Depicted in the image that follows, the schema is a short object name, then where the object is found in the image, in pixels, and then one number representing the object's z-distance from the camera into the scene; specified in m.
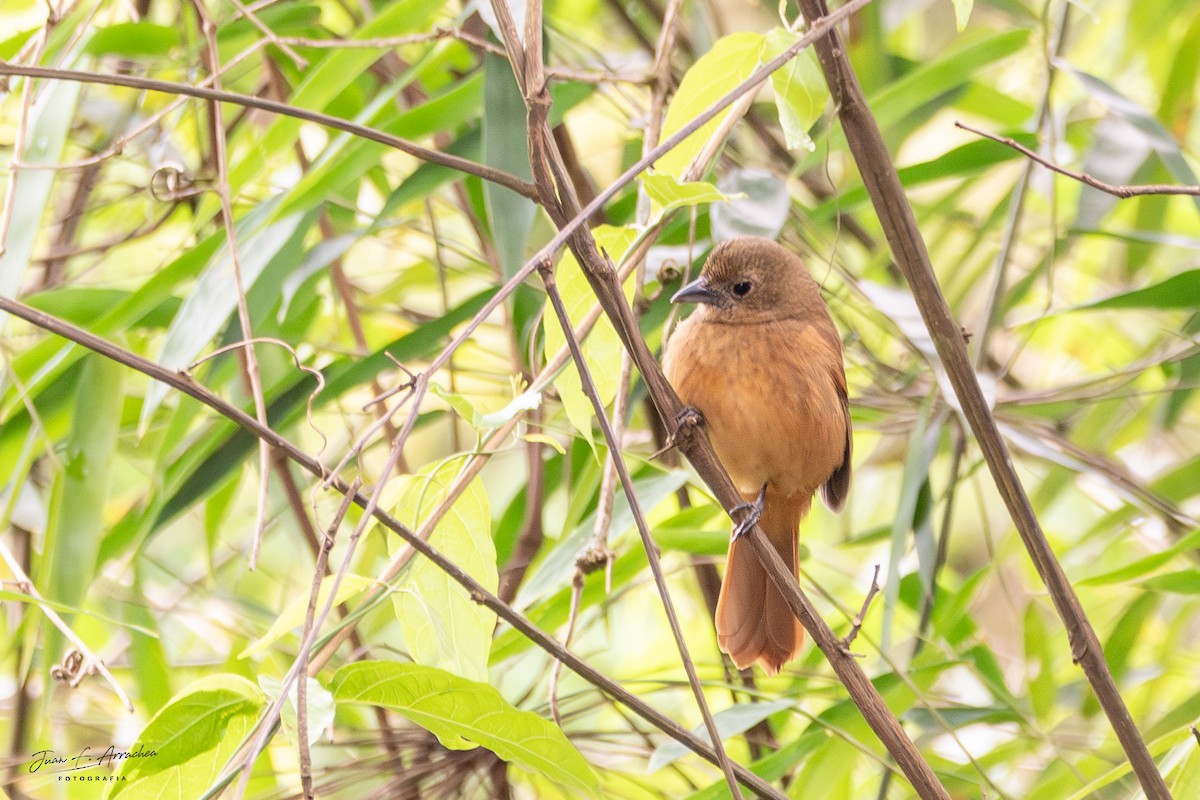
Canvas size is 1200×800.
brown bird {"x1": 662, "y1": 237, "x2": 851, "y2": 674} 5.71
